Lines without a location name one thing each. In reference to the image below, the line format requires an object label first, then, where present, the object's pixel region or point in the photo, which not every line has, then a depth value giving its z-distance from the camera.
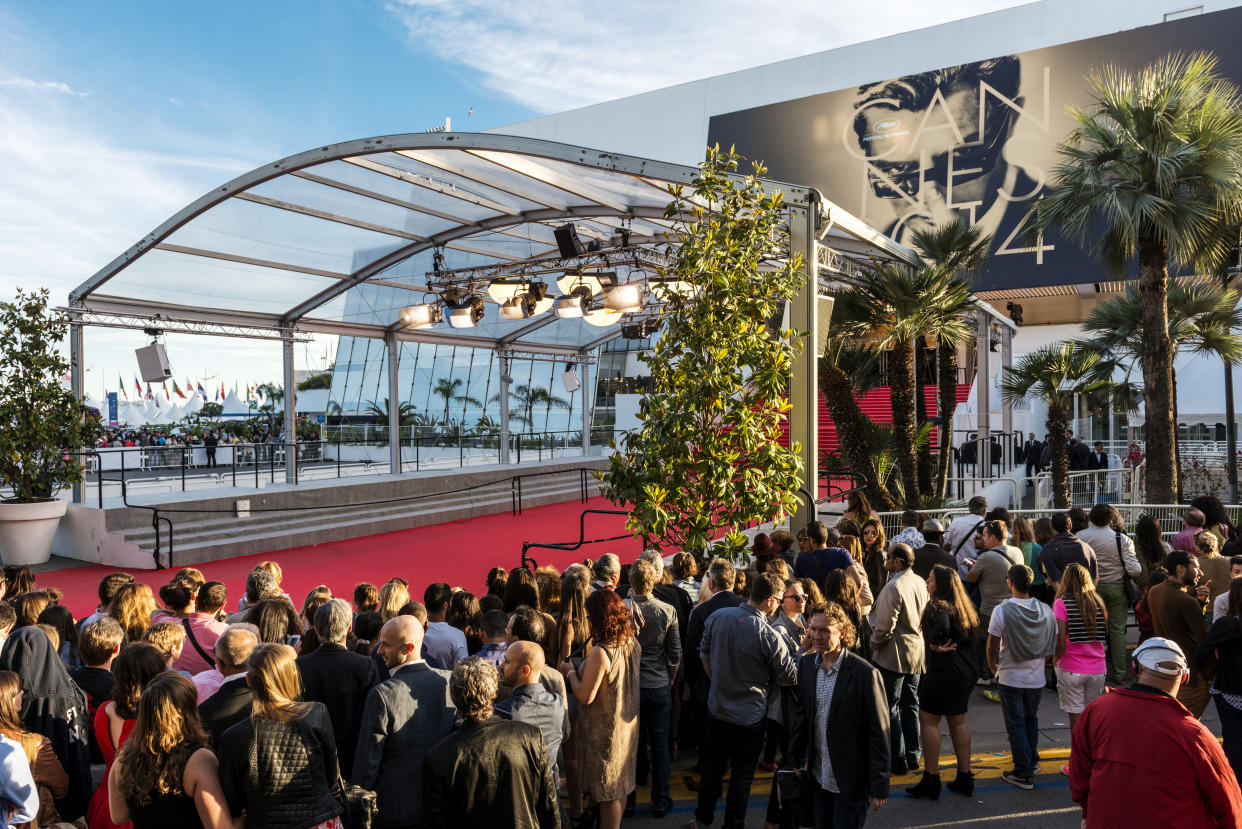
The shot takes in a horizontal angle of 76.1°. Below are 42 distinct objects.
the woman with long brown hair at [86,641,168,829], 3.33
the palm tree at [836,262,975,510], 11.79
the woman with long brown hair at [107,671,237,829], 2.84
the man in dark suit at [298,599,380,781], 3.83
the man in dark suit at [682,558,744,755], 4.99
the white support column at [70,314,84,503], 13.20
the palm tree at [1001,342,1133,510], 13.38
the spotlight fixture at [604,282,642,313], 12.01
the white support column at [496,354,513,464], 22.02
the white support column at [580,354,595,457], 25.09
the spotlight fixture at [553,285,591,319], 13.13
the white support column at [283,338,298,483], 16.17
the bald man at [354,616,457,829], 3.48
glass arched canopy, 10.07
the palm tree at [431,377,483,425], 32.25
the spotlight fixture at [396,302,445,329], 14.35
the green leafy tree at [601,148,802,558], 6.32
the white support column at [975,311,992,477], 17.03
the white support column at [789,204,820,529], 8.12
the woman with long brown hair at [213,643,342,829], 2.96
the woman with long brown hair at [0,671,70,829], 3.21
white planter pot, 12.37
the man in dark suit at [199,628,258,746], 3.32
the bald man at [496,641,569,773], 3.68
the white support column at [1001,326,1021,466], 21.56
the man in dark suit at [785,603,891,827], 3.73
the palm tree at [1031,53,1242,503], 10.47
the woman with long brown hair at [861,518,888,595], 7.09
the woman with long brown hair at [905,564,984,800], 4.86
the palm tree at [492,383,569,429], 33.00
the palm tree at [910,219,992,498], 13.66
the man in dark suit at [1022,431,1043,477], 22.03
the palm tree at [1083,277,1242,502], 14.94
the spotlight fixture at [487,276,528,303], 13.59
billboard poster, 23.77
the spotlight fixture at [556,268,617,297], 12.88
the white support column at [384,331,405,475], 18.28
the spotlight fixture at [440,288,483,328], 14.02
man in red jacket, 2.98
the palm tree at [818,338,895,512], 12.62
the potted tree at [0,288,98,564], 11.95
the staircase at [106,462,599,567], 13.17
